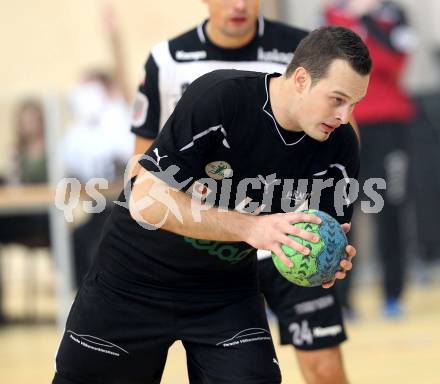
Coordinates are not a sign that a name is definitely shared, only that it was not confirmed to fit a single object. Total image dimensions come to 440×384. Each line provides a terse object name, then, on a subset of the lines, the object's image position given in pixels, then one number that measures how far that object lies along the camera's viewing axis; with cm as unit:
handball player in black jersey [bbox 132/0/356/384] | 963
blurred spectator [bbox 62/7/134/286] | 1934
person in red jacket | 1722
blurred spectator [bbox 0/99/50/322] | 1880
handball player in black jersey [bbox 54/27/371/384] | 746
